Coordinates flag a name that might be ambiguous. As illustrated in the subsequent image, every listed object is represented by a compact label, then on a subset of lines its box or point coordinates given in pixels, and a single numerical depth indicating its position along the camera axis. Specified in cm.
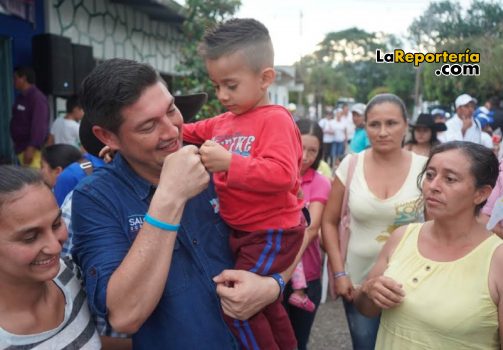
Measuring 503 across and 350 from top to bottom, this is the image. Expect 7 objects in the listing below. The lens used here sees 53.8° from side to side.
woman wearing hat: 600
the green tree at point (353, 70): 4744
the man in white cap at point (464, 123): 837
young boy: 176
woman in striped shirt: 140
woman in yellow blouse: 196
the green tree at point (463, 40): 2198
